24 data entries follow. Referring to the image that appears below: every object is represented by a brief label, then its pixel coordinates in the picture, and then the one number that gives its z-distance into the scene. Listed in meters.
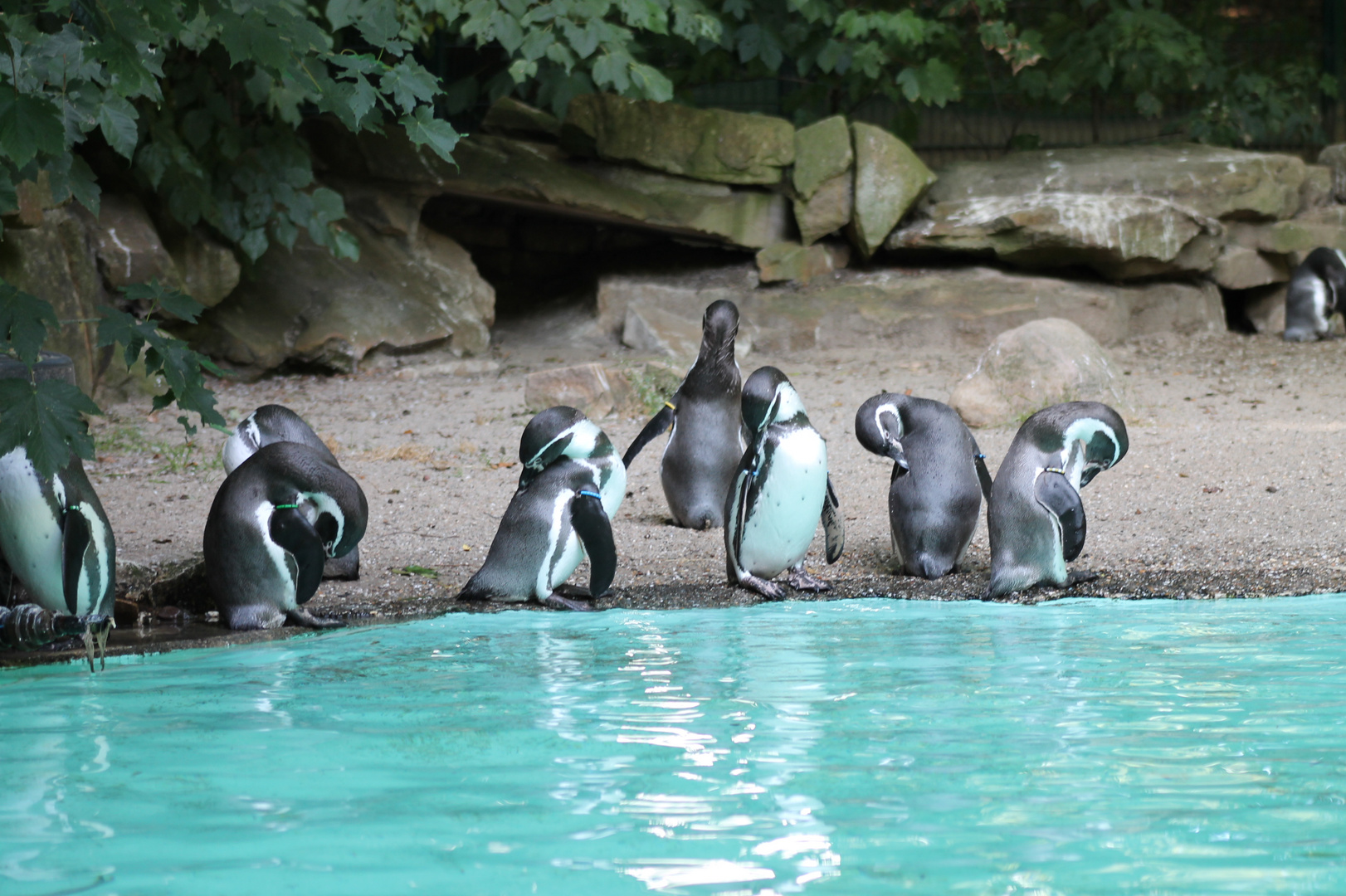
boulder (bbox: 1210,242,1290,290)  20.36
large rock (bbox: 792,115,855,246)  19.23
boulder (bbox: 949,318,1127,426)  13.85
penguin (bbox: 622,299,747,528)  10.15
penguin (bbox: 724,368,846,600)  8.30
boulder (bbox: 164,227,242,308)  17.20
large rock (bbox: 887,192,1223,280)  18.95
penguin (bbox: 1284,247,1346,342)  19.23
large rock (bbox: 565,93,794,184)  19.11
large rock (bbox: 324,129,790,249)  18.80
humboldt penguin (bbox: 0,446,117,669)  6.85
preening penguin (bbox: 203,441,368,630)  6.95
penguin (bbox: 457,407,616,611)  7.77
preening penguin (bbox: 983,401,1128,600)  7.83
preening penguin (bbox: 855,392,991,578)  8.41
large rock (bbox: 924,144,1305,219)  19.75
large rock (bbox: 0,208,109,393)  14.55
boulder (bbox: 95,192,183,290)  16.20
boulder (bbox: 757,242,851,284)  19.59
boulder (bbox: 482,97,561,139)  19.25
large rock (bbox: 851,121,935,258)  19.25
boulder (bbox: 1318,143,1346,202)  21.42
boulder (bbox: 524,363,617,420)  14.39
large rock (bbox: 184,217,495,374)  17.98
